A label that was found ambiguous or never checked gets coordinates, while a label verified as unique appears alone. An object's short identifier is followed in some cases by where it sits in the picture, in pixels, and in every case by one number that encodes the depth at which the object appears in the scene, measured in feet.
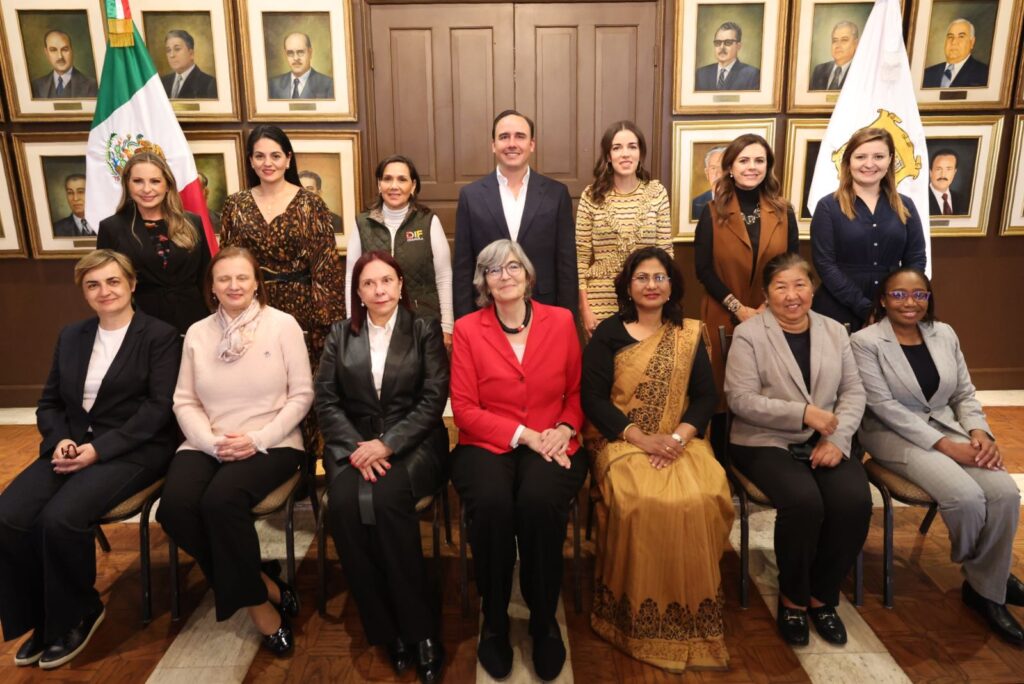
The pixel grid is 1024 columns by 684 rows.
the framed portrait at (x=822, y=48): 15.78
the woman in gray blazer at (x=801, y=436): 8.38
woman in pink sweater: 8.23
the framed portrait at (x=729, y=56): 15.67
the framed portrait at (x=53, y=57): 15.78
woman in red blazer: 8.02
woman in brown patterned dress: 10.55
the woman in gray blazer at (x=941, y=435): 8.48
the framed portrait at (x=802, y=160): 16.34
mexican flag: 14.92
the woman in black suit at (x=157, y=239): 10.55
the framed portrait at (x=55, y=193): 16.40
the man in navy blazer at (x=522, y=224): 11.12
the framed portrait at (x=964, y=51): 15.98
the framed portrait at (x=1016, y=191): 16.58
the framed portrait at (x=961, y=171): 16.51
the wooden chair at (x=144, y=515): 8.55
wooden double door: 15.78
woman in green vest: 11.23
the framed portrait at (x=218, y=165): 16.26
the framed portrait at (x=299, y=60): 15.67
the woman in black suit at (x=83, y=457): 8.18
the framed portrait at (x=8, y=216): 16.57
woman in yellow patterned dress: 11.26
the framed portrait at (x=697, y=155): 16.20
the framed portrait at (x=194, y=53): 15.64
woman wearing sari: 8.06
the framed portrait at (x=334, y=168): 16.28
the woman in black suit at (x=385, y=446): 8.03
